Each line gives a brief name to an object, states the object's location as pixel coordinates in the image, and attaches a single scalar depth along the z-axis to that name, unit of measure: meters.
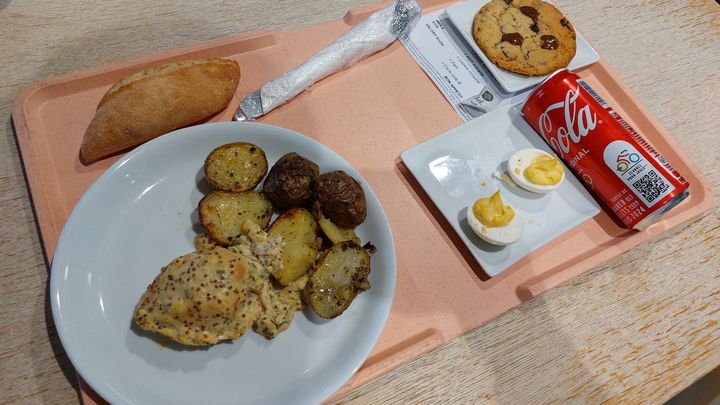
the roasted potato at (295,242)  0.34
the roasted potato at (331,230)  0.35
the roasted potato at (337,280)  0.33
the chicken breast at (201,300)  0.30
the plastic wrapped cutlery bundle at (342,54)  0.43
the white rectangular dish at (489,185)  0.41
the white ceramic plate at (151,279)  0.31
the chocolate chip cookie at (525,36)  0.48
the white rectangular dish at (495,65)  0.47
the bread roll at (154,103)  0.37
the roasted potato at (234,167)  0.35
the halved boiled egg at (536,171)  0.42
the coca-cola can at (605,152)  0.40
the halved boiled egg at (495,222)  0.39
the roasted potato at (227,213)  0.34
